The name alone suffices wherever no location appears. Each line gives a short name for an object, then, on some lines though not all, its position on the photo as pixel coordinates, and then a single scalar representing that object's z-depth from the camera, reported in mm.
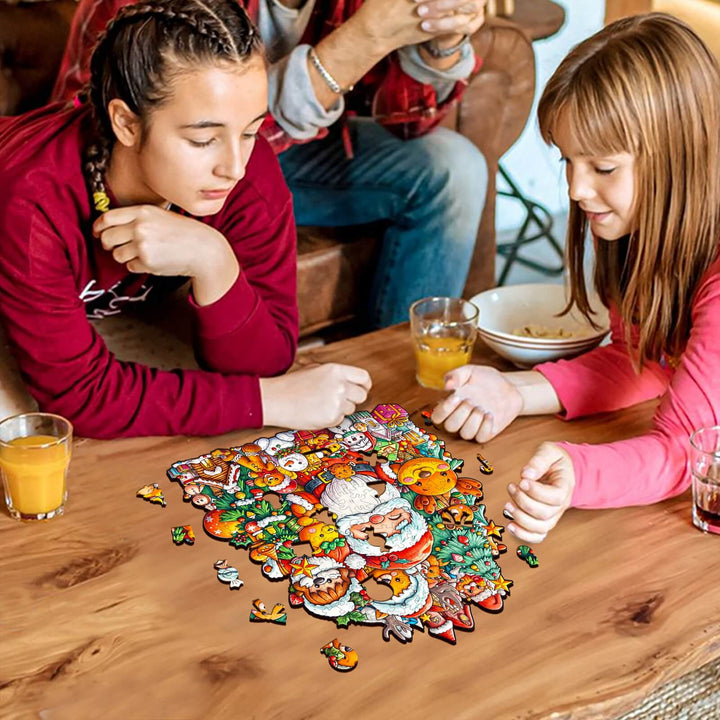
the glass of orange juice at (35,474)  1233
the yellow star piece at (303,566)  1149
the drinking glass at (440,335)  1552
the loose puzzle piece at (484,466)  1343
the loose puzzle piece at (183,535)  1201
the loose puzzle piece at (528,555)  1167
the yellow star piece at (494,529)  1214
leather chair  2086
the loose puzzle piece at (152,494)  1277
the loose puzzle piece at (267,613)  1082
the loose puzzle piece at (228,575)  1134
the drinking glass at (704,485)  1211
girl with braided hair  1348
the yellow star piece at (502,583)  1128
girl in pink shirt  1258
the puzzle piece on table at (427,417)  1460
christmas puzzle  1109
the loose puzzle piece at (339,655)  1021
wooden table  987
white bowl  1597
